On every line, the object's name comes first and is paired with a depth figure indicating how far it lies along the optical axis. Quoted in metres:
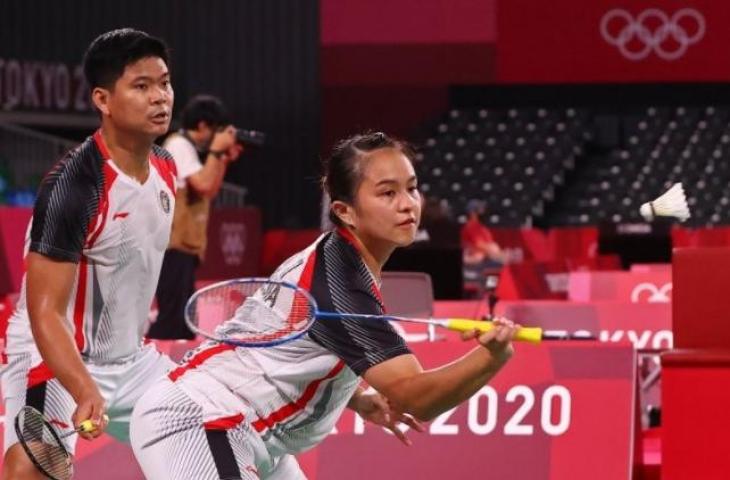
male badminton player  6.33
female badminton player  5.37
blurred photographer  13.04
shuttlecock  6.89
